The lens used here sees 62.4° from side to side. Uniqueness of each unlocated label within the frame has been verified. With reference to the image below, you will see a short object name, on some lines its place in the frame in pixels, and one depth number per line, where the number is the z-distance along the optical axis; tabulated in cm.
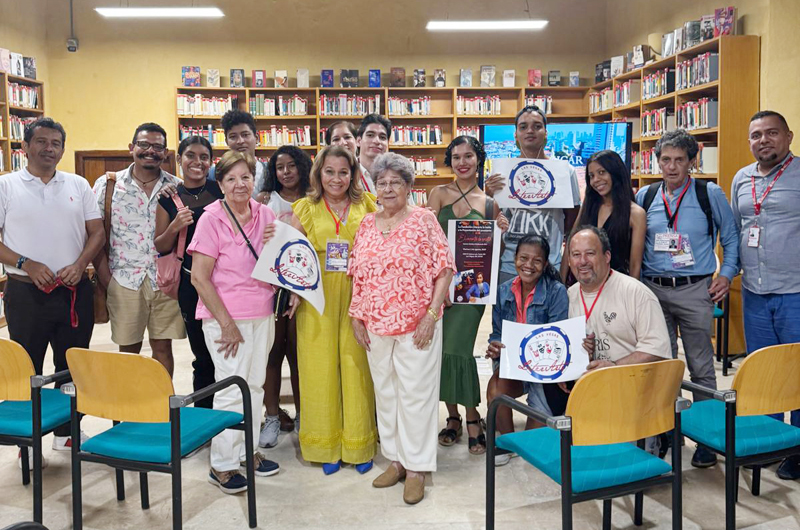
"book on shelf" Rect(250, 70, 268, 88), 927
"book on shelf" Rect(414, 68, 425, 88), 945
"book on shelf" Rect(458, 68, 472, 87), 948
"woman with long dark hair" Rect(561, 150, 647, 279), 324
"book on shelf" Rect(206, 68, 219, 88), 934
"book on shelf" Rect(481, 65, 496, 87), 952
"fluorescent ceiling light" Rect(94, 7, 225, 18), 820
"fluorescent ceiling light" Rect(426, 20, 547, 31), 844
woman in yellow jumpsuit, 313
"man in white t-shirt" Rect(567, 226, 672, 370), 278
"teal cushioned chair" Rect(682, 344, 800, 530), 233
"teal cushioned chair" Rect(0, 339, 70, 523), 248
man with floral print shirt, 351
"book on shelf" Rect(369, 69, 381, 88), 943
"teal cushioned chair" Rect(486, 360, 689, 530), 204
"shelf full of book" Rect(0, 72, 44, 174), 768
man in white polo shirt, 330
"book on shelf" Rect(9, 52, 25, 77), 798
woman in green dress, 337
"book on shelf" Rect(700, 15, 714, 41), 645
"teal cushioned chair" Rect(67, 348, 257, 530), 222
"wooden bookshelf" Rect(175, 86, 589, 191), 933
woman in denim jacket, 308
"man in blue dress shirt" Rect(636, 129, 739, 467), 328
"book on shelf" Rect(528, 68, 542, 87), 959
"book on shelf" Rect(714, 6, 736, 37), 621
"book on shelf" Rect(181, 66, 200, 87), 925
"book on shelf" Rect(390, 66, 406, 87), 945
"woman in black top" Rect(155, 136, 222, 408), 333
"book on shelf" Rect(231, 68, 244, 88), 926
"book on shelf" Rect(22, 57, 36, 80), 834
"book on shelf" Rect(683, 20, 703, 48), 664
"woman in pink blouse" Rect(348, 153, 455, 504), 286
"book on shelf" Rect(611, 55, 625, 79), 860
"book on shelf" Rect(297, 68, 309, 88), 932
